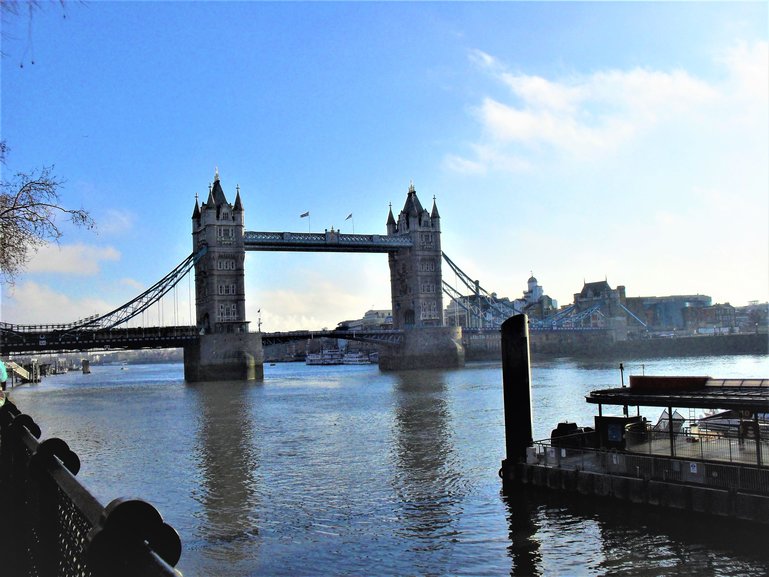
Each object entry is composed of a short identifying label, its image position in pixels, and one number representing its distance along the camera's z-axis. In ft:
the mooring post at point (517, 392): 70.74
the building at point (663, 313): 636.48
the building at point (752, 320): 573.33
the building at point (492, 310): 415.64
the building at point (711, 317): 612.29
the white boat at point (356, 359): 562.71
